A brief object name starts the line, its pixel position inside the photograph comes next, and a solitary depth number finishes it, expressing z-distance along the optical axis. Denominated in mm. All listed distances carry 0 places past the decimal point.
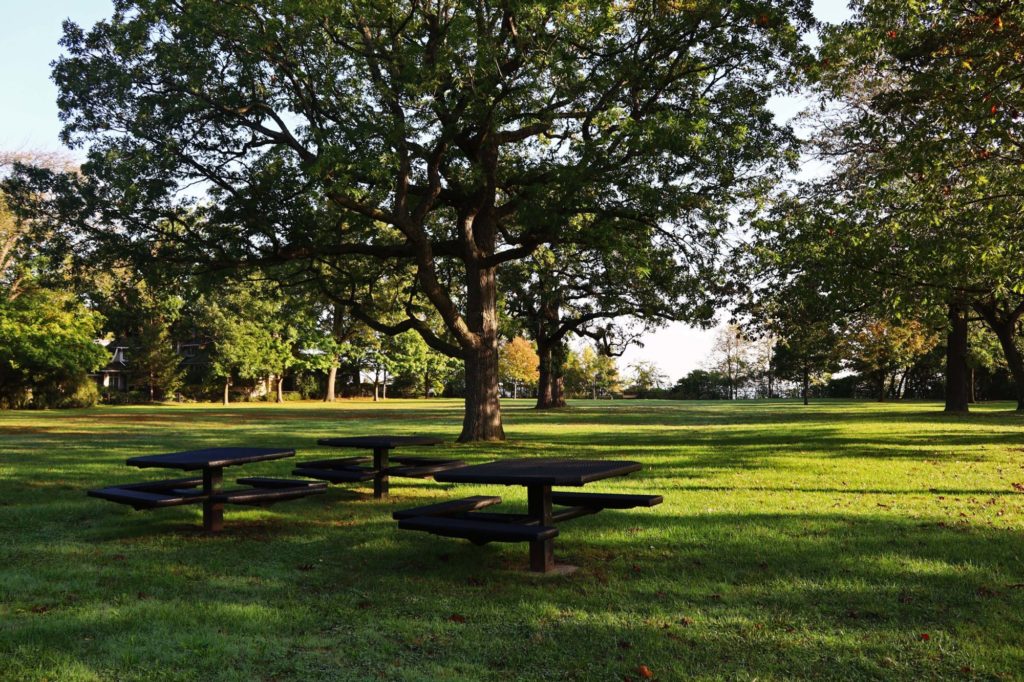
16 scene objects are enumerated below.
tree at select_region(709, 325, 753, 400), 80556
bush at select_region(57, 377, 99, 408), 44562
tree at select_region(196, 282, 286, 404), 55625
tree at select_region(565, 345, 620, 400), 76562
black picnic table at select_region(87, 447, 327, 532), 7227
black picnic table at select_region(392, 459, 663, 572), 5637
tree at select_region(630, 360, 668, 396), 86750
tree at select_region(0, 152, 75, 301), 16750
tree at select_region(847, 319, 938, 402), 36562
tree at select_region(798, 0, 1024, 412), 10211
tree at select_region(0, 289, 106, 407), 39094
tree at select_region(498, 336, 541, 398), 72375
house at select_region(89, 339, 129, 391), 65688
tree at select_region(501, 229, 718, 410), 17797
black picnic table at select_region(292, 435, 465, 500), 9399
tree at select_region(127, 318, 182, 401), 54391
